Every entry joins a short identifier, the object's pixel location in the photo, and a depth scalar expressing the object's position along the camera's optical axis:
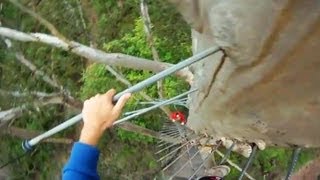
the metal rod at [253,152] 0.62
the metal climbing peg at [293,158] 0.60
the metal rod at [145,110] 0.57
